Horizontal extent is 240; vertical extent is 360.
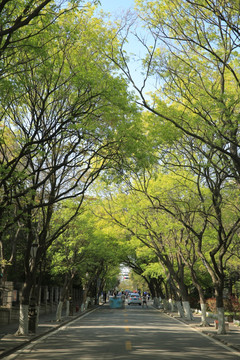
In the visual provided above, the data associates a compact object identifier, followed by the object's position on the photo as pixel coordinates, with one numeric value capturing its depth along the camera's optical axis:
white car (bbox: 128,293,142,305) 72.00
